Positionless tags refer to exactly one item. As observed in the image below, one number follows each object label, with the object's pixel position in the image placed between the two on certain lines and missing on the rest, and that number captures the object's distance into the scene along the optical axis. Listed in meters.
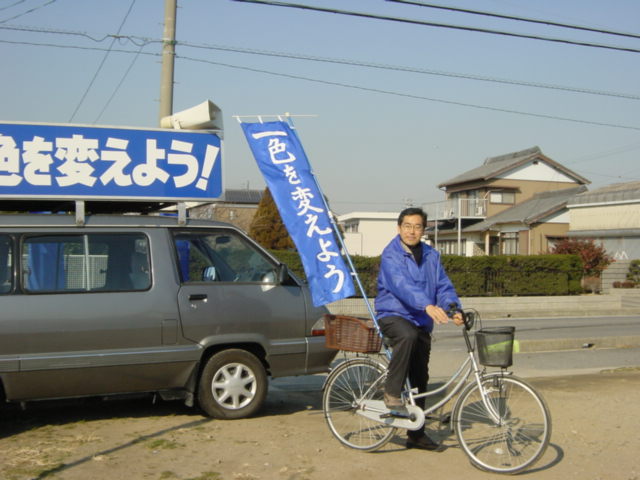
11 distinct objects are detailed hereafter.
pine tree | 36.03
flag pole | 5.99
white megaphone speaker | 6.76
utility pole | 12.47
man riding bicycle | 5.18
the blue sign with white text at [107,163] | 6.22
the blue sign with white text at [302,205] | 6.16
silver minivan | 5.95
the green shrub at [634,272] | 29.86
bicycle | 4.77
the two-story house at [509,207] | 39.62
